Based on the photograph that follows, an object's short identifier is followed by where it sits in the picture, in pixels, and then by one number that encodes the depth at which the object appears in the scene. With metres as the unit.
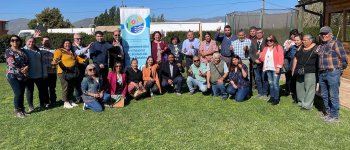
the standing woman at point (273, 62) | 7.08
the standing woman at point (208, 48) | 8.69
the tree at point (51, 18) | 56.50
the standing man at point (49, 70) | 7.13
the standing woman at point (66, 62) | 6.92
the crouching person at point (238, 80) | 7.70
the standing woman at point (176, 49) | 9.27
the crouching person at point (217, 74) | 8.05
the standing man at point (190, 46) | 9.20
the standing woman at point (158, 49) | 8.83
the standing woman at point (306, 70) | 6.42
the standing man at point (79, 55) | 7.27
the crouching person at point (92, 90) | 6.96
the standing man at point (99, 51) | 7.53
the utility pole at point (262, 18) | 15.43
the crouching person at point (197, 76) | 8.39
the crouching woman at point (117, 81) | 7.55
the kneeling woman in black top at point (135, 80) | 7.96
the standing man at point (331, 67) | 5.71
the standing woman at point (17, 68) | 6.13
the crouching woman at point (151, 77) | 8.30
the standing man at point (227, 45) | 8.53
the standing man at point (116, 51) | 8.05
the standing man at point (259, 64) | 7.76
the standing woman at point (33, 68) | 6.57
